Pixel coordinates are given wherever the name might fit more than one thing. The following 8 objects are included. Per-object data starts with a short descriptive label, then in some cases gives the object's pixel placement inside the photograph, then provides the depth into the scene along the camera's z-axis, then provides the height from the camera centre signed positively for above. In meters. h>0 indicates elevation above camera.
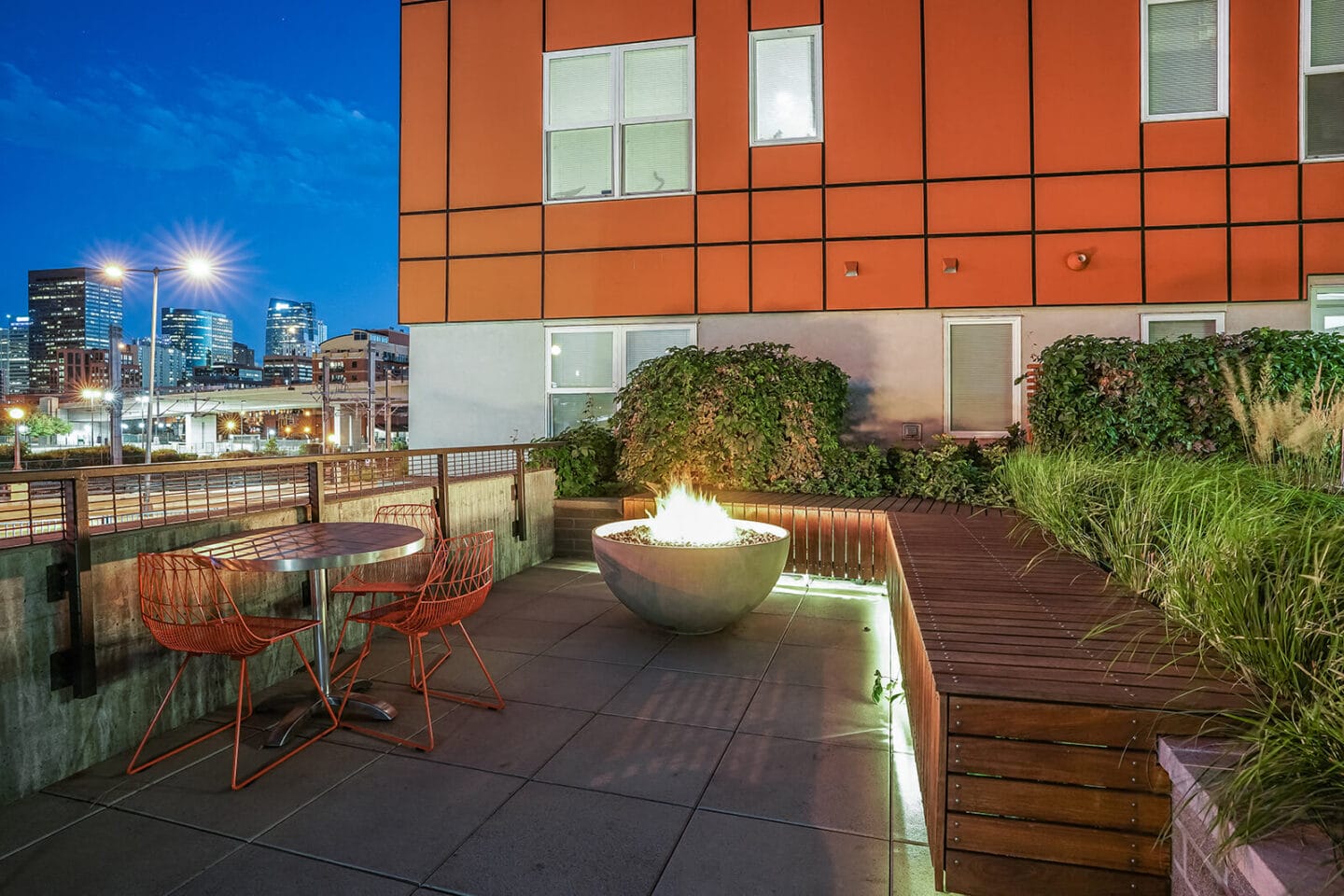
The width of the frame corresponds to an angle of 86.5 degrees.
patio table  2.98 -0.52
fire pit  4.43 -0.87
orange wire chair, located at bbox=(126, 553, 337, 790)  2.90 -0.80
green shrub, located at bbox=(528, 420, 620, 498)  7.67 -0.35
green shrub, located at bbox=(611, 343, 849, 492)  7.09 +0.07
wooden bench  1.87 -0.90
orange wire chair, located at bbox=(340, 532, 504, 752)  3.27 -0.85
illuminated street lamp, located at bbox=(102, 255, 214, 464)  15.68 +3.65
